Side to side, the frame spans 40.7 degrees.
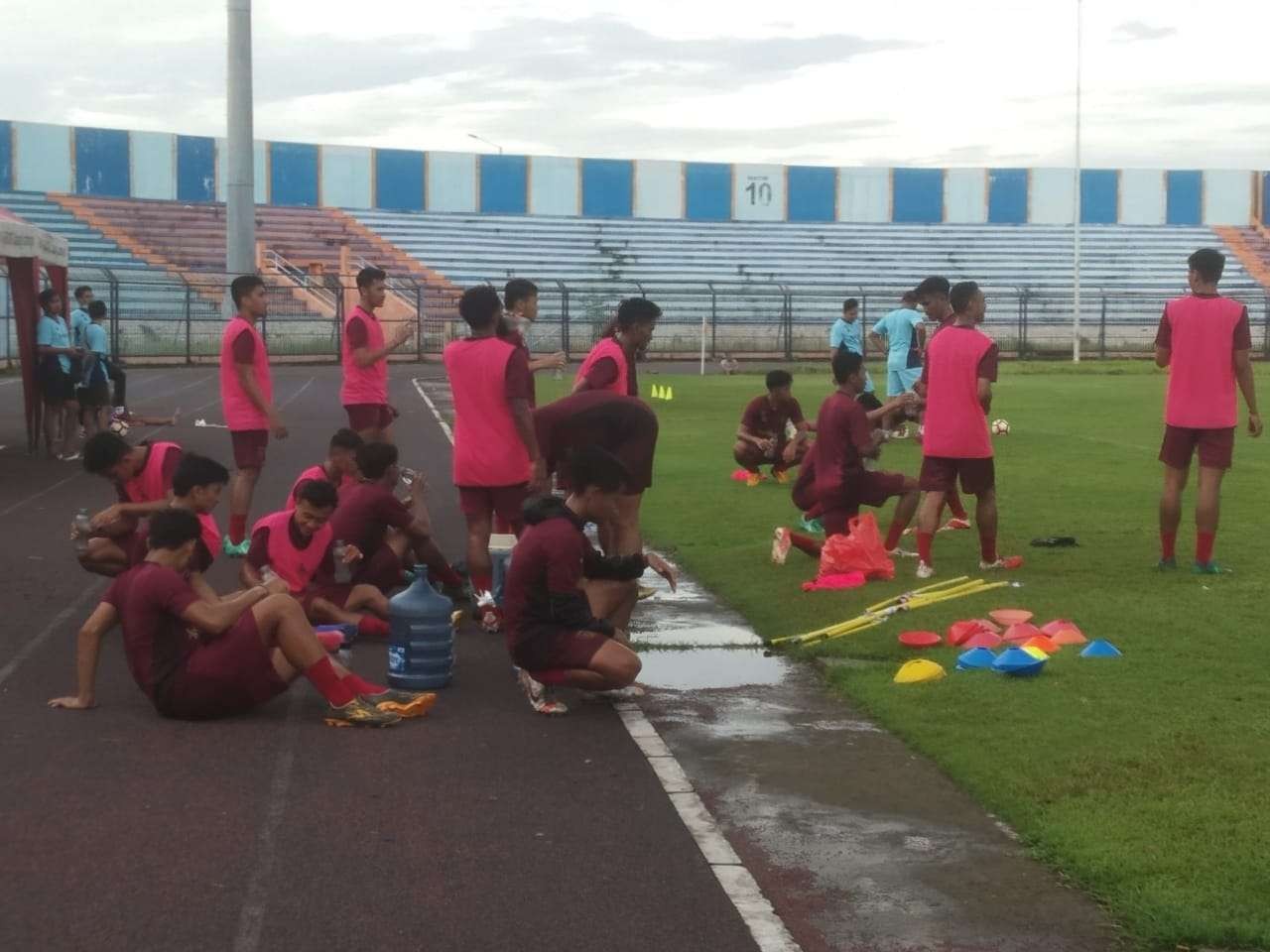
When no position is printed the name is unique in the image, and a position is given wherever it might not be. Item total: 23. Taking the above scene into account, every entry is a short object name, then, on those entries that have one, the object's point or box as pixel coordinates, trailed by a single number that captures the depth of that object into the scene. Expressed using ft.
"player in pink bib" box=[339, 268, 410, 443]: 38.27
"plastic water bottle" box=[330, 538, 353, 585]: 30.36
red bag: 35.22
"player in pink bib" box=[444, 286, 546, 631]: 29.48
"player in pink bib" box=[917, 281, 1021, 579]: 34.65
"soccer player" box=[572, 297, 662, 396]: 32.14
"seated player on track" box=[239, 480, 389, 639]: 29.12
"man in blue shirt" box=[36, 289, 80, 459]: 62.80
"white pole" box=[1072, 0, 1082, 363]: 157.28
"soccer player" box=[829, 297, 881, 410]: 74.88
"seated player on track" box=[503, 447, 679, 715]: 24.09
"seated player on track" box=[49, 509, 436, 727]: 22.61
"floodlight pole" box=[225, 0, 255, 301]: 104.53
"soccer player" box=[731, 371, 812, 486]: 51.67
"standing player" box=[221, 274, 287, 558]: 36.47
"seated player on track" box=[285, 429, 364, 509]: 32.24
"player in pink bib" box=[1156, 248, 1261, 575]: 34.65
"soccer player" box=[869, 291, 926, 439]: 68.18
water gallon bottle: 25.36
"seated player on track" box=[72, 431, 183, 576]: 28.76
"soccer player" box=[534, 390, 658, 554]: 30.71
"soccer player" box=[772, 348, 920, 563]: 36.65
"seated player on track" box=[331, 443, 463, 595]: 30.01
